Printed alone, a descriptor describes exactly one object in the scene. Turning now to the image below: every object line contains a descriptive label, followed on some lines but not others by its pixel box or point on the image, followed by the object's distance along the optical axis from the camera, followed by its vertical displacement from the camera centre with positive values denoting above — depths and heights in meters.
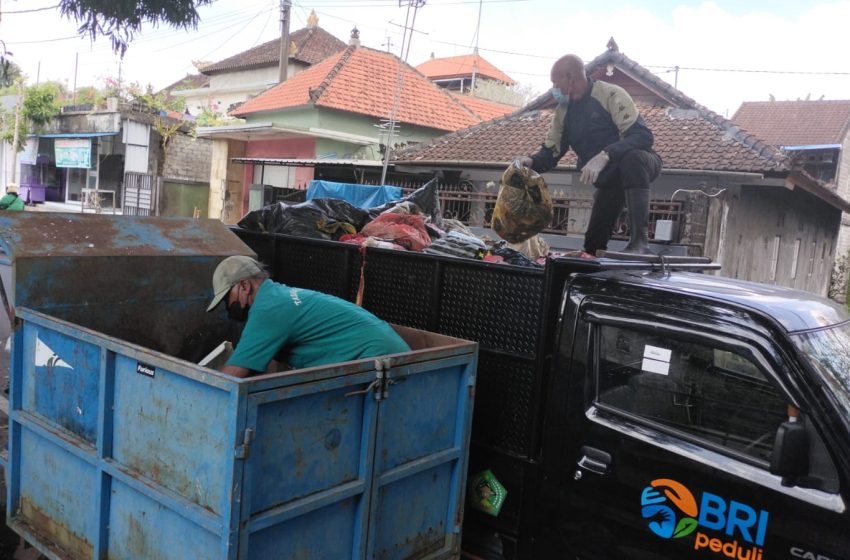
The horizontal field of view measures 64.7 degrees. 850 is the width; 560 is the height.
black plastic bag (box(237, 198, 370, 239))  4.88 -0.14
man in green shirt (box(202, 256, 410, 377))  2.94 -0.57
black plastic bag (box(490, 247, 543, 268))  3.87 -0.22
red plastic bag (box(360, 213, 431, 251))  4.62 -0.15
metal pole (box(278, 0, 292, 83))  26.55 +6.29
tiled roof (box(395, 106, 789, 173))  11.80 +1.72
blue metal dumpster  2.29 -1.01
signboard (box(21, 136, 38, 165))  31.73 +1.07
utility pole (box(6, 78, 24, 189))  30.06 +2.31
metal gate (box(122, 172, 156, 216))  22.45 -0.31
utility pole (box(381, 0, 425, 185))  12.55 +3.89
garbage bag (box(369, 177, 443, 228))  6.36 +0.11
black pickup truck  2.29 -0.70
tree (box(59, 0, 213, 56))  6.25 +1.62
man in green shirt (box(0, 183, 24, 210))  11.24 -0.48
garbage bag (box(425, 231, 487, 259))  4.01 -0.19
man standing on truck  4.93 +0.63
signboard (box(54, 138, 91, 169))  27.73 +1.12
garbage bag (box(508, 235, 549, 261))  5.22 -0.20
